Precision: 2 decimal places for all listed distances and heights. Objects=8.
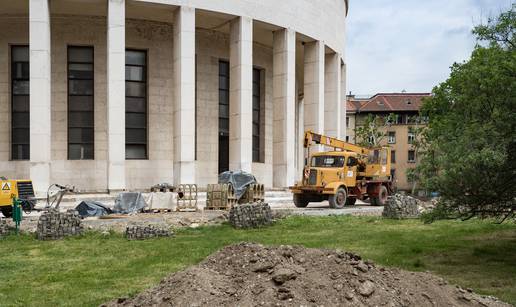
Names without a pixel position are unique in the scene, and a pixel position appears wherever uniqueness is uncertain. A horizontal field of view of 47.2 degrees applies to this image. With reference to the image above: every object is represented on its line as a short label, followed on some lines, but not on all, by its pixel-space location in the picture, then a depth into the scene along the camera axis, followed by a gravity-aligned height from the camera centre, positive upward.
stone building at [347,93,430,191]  97.31 +5.79
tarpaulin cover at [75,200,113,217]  24.67 -2.13
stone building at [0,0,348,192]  29.56 +3.93
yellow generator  23.62 -1.47
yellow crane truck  29.67 -0.88
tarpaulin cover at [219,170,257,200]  28.36 -1.04
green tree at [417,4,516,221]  11.06 +0.39
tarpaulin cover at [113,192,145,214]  25.59 -1.95
